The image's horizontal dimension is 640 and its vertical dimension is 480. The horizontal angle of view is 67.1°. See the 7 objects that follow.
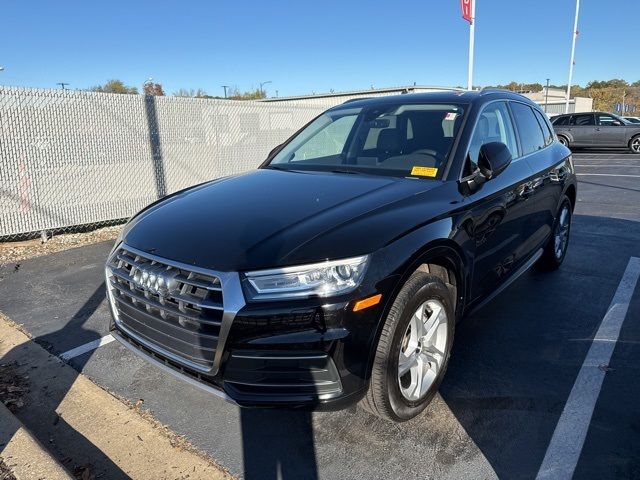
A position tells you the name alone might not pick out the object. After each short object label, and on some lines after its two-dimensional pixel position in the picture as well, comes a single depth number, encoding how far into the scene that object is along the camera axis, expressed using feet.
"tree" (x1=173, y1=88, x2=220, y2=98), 150.81
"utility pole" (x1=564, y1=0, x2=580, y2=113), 107.61
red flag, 43.45
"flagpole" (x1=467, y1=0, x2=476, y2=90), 44.37
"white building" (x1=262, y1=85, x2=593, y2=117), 66.49
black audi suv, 7.08
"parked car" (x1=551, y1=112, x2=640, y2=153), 62.28
